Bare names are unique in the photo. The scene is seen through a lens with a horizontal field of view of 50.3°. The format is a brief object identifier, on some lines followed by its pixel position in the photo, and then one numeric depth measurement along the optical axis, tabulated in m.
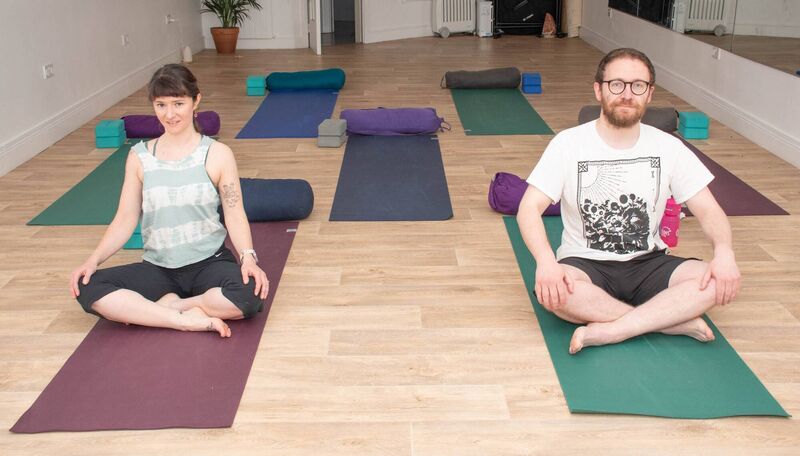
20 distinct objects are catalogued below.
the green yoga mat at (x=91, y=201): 3.58
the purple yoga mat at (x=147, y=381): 2.09
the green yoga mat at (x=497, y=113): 5.15
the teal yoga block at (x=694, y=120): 4.89
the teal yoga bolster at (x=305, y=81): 6.36
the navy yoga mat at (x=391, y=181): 3.65
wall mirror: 4.42
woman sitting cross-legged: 2.46
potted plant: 8.34
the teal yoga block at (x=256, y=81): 6.25
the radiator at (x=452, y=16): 9.55
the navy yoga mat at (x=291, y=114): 5.12
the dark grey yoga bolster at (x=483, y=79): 6.38
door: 8.06
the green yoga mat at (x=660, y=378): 2.11
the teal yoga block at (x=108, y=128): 4.75
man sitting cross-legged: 2.31
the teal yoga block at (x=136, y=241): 3.22
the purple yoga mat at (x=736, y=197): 3.61
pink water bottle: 3.18
